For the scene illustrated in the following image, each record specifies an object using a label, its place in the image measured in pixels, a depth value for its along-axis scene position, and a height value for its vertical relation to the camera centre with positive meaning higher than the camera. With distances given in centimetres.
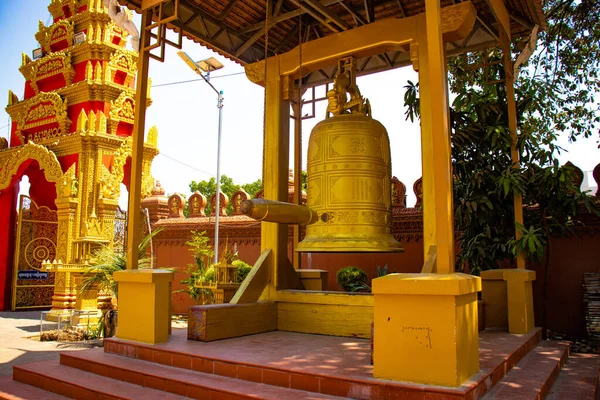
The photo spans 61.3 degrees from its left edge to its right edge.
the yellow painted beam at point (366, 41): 517 +245
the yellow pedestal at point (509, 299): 571 -52
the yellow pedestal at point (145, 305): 500 -53
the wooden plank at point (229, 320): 505 -71
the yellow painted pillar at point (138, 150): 536 +111
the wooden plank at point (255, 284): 567 -35
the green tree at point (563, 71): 913 +339
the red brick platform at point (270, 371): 348 -95
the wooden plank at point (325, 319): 526 -71
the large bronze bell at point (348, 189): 521 +69
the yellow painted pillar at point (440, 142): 352 +79
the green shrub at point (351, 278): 831 -40
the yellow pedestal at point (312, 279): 668 -34
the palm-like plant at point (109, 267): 845 -24
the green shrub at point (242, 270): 961 -32
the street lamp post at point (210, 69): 1472 +551
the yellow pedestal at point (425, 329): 327 -50
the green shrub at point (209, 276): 960 -44
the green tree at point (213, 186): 4731 +629
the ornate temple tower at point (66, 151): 1256 +262
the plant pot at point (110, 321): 787 -106
